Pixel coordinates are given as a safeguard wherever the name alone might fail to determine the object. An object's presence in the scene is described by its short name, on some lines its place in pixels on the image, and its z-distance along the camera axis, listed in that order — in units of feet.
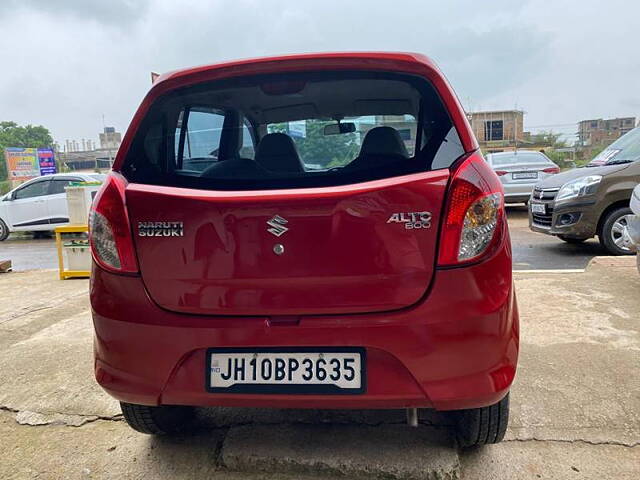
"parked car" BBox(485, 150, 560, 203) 35.35
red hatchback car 5.37
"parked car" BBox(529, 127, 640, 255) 20.03
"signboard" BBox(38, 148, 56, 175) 99.96
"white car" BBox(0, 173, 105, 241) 39.27
